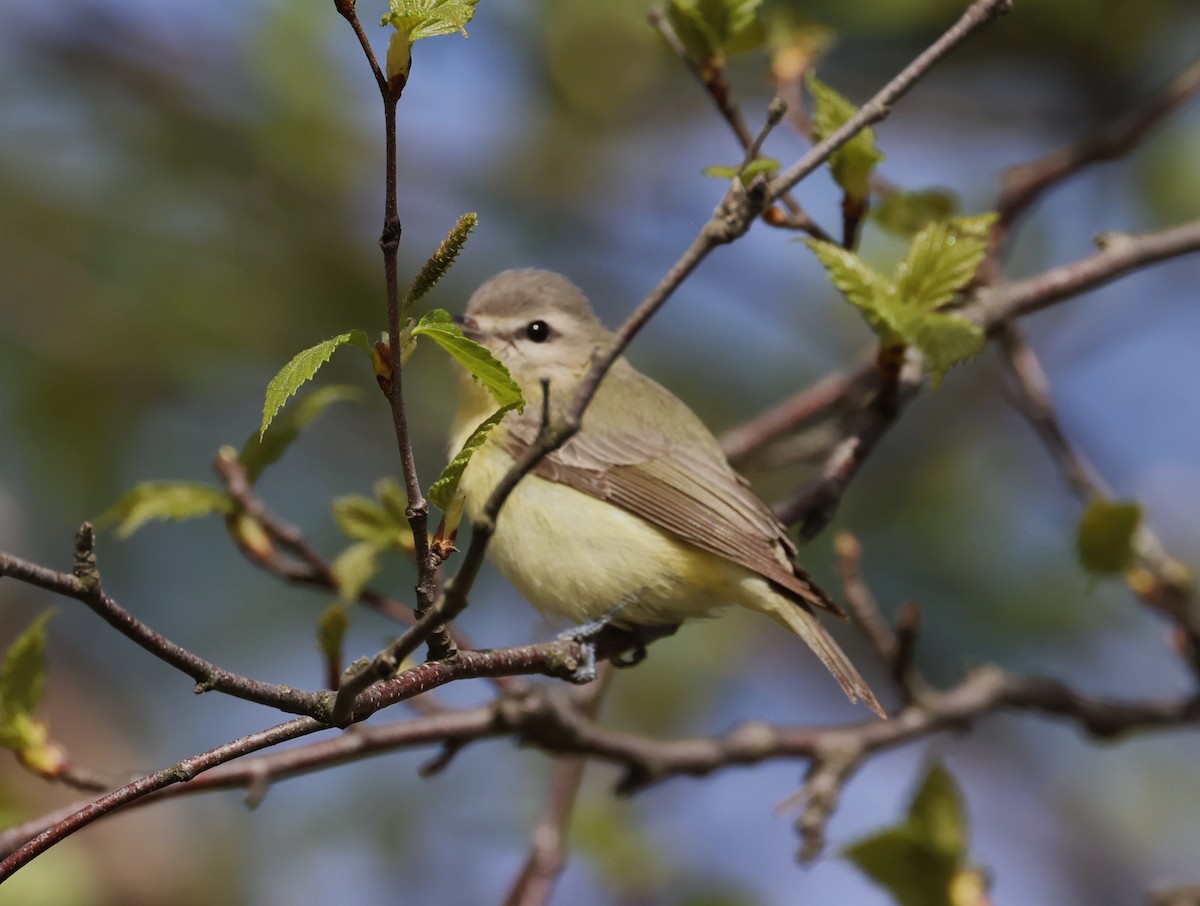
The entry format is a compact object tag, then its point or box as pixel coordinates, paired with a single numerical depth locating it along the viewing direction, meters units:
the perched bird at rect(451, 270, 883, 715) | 6.48
